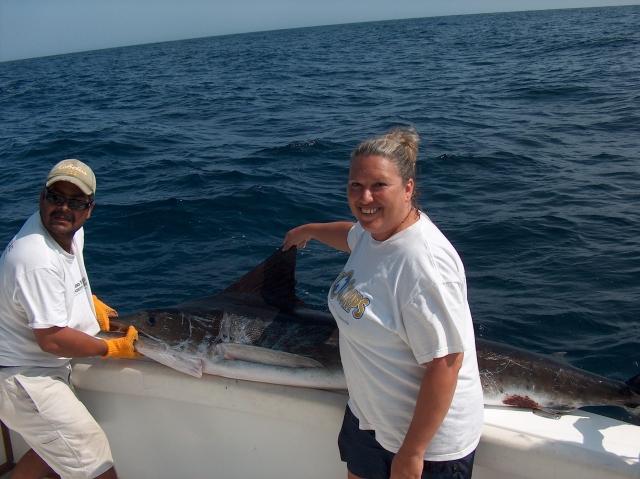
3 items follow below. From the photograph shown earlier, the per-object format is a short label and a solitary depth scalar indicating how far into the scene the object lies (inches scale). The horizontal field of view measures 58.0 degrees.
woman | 63.2
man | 87.8
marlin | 97.8
